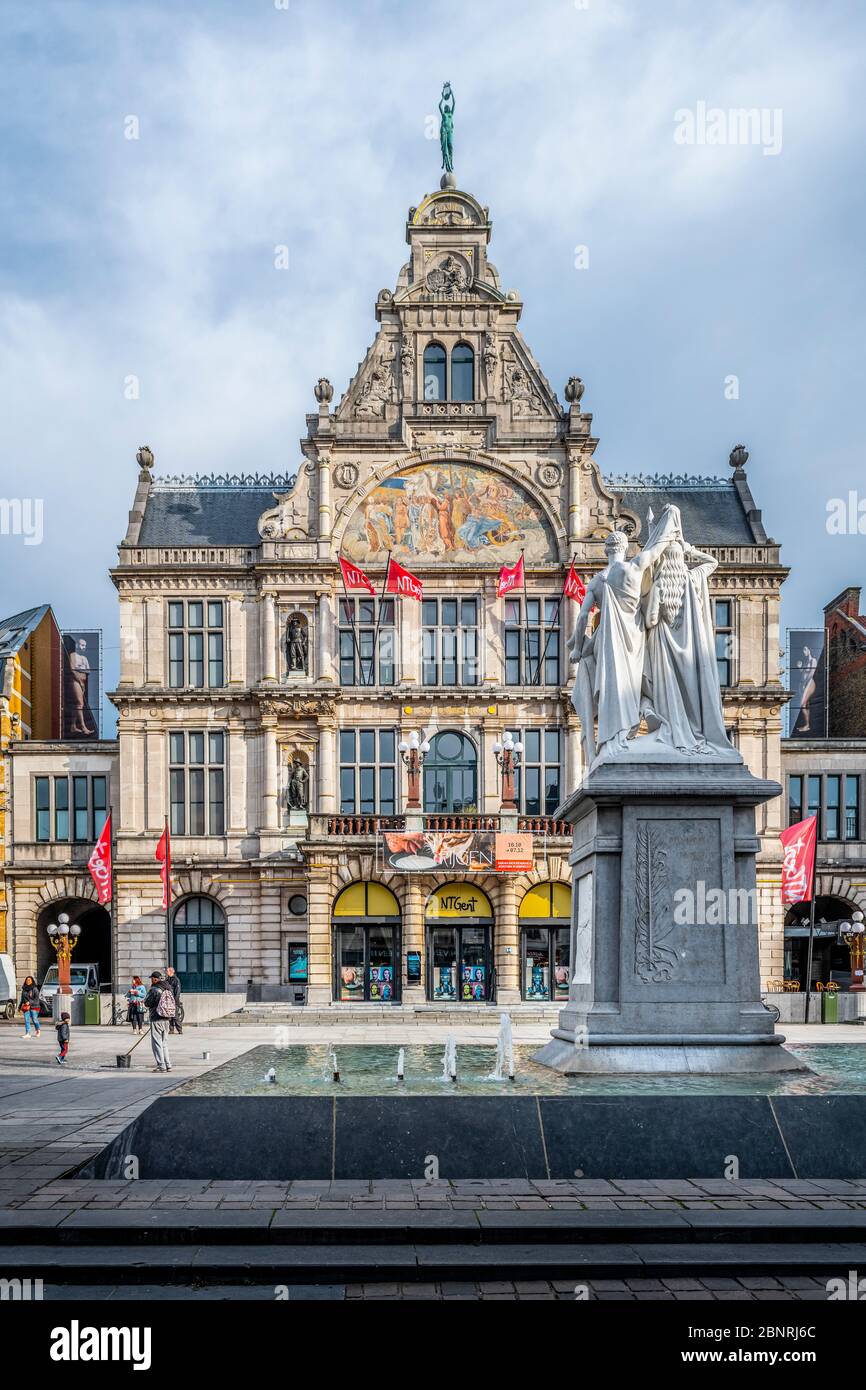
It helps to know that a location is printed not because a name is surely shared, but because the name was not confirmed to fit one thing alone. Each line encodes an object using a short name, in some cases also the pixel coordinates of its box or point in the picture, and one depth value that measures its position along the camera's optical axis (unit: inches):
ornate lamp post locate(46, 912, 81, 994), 1726.1
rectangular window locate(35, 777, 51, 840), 1925.4
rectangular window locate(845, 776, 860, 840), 1926.7
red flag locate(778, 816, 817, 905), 1630.2
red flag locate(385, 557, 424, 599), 1792.6
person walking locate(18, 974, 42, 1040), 1419.8
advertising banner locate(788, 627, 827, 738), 2244.1
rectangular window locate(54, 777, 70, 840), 1921.8
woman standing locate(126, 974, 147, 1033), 1482.5
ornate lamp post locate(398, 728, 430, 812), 1824.6
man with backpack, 1004.6
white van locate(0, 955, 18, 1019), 1663.4
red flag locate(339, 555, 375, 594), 1798.7
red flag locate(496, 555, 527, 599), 1790.1
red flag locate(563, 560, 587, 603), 1824.6
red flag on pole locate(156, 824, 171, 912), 1686.8
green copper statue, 2027.6
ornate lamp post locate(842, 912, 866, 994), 1742.1
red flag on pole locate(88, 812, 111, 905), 1796.3
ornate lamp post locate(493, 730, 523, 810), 1827.0
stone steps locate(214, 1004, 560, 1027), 1568.7
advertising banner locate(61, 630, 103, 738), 2283.5
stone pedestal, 515.2
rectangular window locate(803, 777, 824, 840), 1924.2
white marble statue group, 566.9
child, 1085.1
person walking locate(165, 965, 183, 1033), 1301.7
